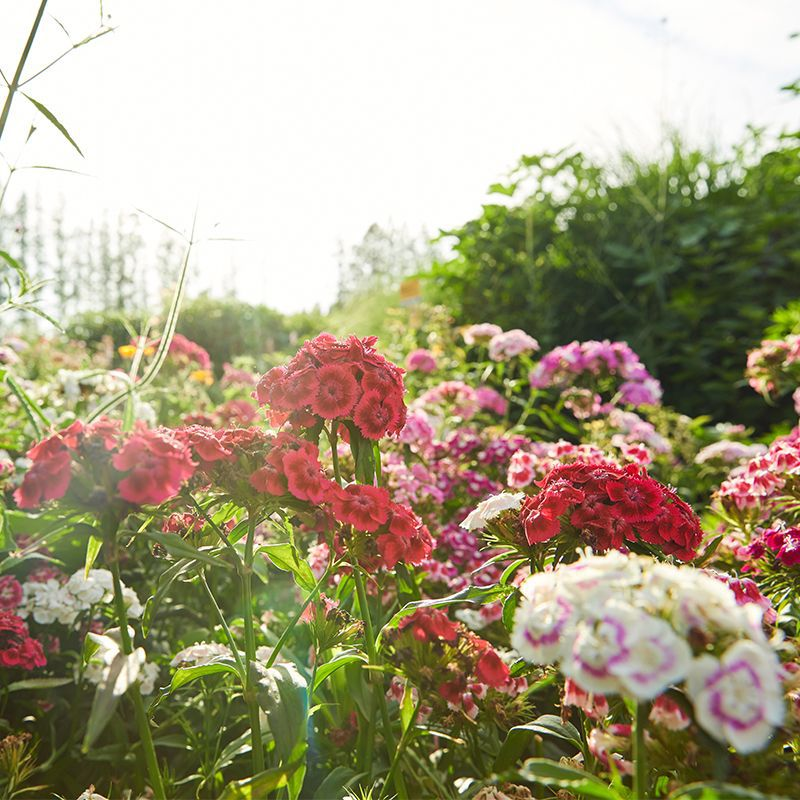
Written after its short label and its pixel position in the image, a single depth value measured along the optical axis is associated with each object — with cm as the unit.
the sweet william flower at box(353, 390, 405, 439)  44
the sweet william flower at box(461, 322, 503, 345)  107
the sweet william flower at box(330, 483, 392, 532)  40
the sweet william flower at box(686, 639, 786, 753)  24
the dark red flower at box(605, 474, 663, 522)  40
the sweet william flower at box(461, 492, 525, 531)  45
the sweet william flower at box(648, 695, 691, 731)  27
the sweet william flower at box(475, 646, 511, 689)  41
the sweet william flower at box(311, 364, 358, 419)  43
